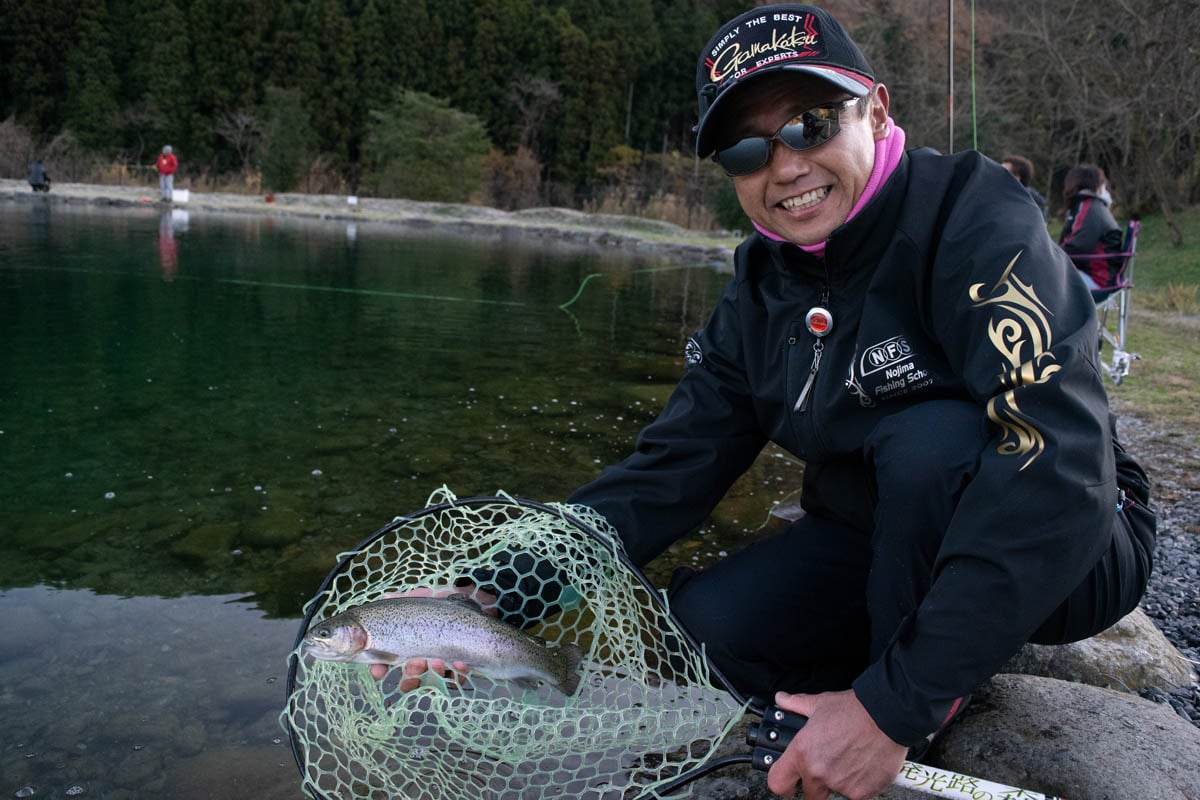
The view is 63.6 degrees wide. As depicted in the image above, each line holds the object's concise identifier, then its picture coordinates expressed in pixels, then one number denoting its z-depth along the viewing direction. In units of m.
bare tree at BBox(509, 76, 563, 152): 38.94
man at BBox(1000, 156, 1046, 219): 9.48
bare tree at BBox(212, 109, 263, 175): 35.25
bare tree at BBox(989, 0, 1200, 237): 19.05
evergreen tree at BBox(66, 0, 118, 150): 35.84
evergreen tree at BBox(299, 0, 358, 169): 37.03
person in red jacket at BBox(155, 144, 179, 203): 26.50
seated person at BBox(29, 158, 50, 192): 25.28
